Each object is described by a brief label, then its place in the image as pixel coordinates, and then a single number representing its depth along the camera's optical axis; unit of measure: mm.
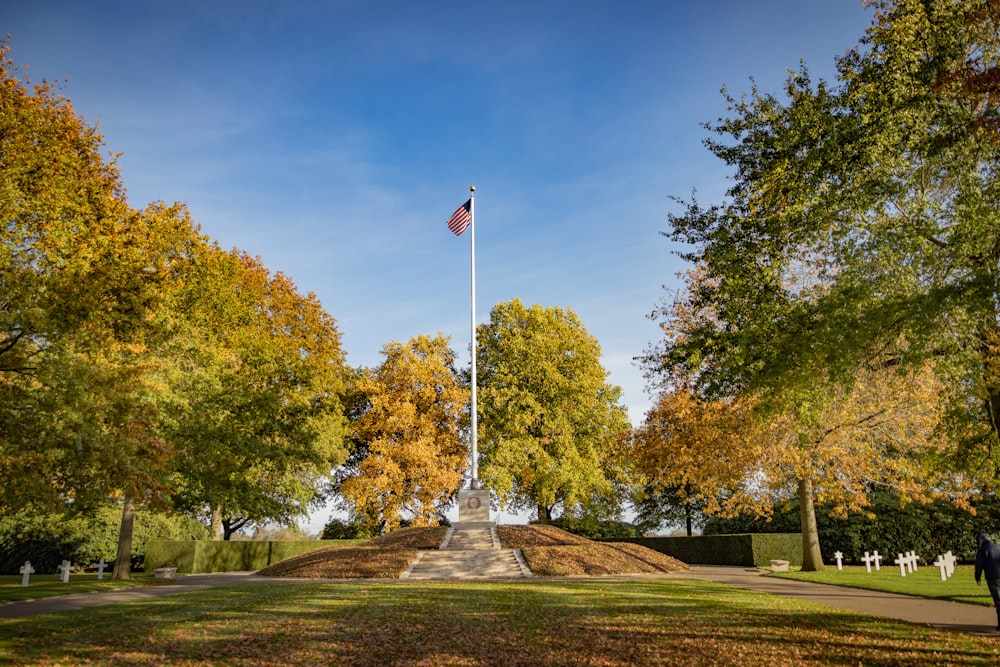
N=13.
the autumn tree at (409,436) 35688
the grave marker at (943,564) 18172
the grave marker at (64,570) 21766
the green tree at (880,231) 10919
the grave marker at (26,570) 20188
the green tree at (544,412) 36531
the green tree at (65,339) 11641
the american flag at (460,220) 31500
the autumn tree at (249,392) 22594
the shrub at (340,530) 40781
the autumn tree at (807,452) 21234
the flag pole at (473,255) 29047
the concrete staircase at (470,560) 22656
